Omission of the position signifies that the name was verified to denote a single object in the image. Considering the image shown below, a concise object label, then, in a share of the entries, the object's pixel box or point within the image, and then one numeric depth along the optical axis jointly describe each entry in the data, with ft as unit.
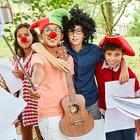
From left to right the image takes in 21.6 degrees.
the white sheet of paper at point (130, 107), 7.76
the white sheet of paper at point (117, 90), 8.22
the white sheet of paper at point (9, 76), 9.13
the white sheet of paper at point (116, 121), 8.45
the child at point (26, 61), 9.54
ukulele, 7.63
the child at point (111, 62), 8.32
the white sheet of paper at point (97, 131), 8.27
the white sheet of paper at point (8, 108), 7.30
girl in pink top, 7.54
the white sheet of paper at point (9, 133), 7.36
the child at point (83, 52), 8.19
